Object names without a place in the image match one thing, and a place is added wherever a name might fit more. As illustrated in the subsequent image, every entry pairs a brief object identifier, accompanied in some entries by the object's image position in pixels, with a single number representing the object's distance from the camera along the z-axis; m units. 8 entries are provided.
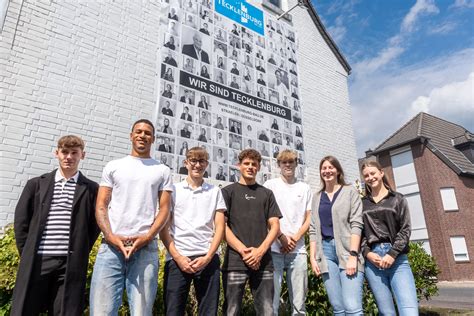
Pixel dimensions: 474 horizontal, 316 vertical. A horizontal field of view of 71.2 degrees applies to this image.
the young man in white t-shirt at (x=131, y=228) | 2.31
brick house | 18.08
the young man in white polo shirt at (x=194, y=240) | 2.48
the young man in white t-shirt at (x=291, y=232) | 2.95
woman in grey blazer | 2.75
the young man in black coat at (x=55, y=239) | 2.30
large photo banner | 5.45
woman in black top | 2.62
